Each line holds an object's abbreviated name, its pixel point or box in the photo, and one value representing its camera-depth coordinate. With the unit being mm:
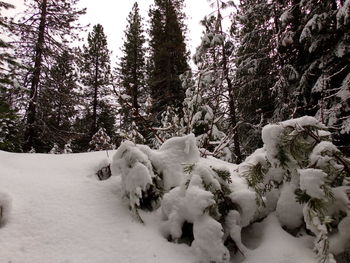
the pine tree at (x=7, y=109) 4270
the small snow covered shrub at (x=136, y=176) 2473
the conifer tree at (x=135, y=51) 25281
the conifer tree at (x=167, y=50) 19469
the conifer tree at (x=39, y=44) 12578
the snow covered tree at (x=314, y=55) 7820
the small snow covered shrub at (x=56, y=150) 14486
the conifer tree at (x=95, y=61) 24516
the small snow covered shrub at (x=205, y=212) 2090
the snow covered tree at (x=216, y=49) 10633
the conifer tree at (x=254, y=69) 11477
